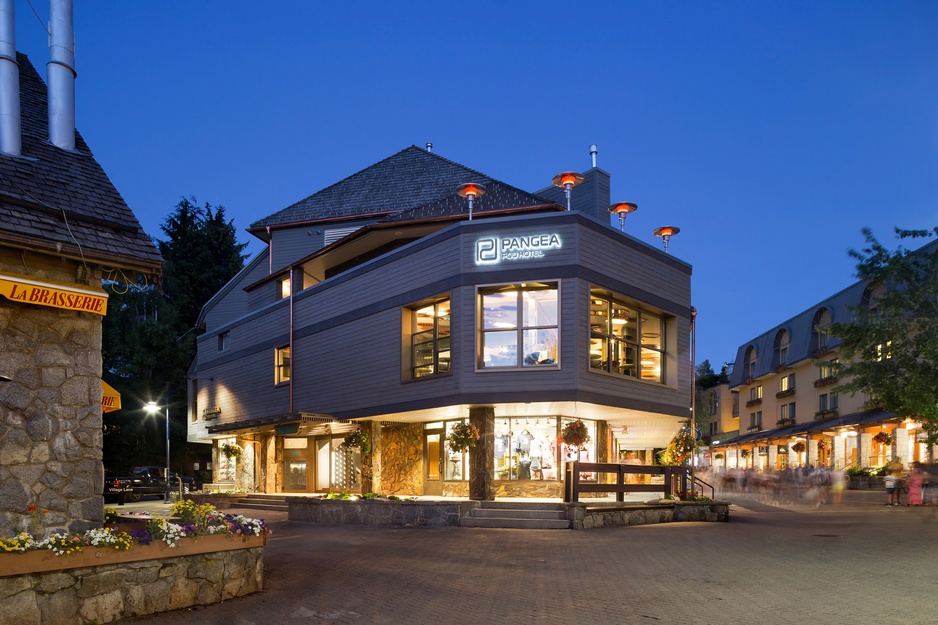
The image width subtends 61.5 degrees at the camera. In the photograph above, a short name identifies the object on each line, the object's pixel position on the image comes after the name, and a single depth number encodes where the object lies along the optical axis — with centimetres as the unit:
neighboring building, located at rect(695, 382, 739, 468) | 7362
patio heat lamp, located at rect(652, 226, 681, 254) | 2344
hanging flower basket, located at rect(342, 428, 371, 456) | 2364
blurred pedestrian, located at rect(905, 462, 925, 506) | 2750
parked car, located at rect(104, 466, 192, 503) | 3378
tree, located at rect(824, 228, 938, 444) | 2145
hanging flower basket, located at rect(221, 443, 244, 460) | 3092
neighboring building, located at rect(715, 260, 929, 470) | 3994
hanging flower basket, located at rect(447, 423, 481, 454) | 1961
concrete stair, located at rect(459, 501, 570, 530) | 1764
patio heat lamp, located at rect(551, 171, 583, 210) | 1996
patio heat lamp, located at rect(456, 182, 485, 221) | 2034
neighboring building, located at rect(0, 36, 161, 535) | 808
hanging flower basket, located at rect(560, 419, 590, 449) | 1964
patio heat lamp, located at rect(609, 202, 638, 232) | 2219
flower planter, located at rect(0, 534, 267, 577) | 720
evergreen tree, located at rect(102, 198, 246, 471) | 4734
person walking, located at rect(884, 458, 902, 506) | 2774
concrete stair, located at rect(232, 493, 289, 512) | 2580
